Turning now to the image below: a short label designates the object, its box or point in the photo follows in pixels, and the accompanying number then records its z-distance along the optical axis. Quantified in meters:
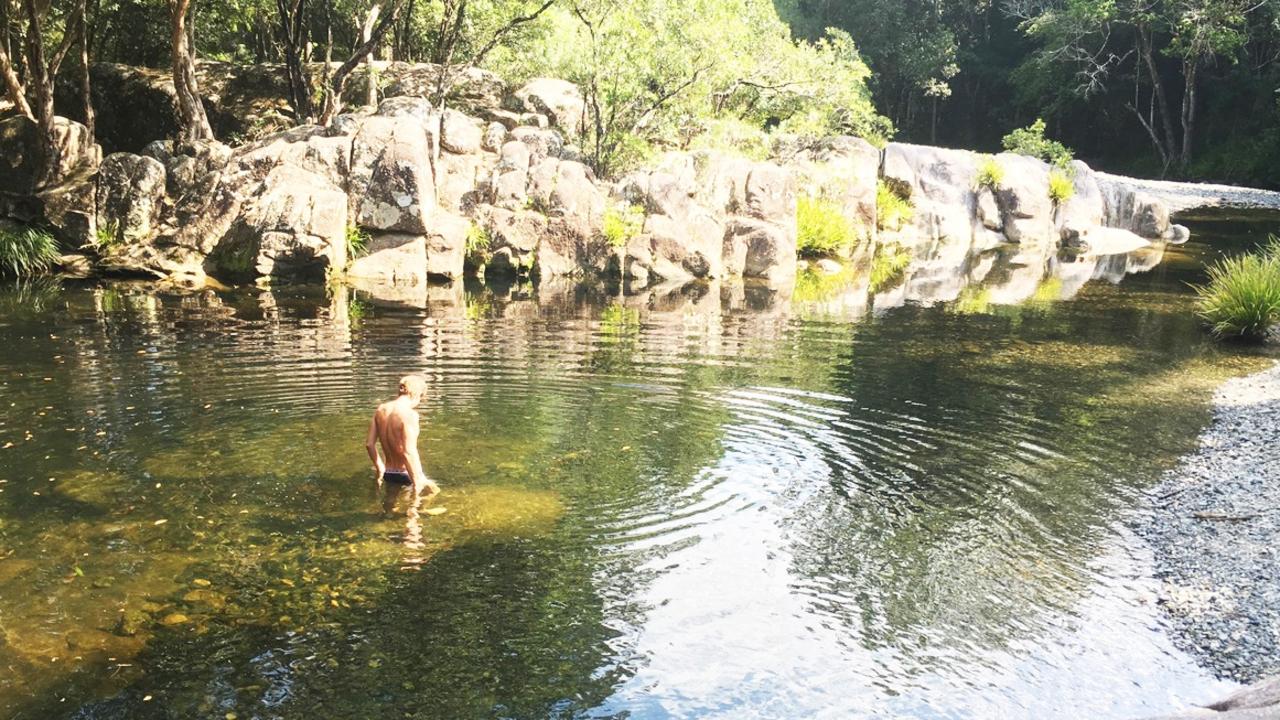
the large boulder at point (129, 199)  24.67
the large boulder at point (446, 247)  25.19
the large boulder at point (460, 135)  27.24
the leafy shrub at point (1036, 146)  39.88
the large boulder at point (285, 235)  23.72
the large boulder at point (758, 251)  28.28
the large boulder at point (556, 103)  31.62
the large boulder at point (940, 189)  37.50
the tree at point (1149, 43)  50.50
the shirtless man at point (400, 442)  9.40
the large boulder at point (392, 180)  24.55
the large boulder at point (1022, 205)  38.38
